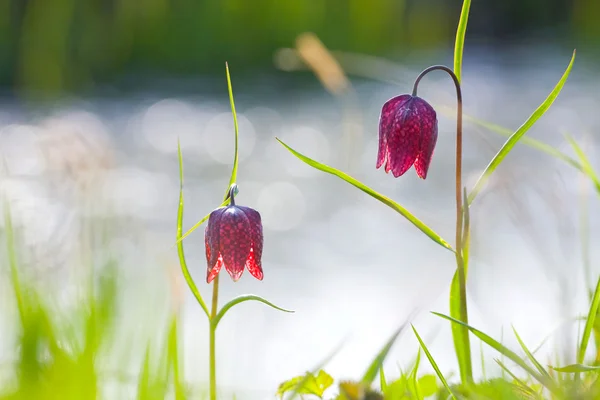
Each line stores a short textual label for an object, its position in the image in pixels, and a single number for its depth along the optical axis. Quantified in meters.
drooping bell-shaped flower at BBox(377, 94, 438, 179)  1.35
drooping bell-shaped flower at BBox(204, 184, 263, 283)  1.33
